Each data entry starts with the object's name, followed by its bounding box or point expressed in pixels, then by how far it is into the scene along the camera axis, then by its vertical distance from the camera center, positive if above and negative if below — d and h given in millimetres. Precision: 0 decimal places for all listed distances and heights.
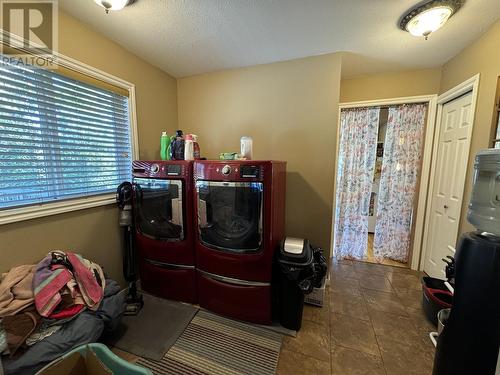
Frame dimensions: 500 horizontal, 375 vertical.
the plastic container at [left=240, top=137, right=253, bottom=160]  1901 +170
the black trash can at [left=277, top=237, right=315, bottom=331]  1537 -861
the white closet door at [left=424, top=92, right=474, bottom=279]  1891 -103
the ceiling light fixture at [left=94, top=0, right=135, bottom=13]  1312 +1039
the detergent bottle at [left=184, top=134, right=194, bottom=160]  1886 +145
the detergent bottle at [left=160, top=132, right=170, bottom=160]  2023 +175
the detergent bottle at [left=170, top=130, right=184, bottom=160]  1968 +158
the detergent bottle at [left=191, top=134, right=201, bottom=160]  1937 +136
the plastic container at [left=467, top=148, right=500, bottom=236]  1125 -126
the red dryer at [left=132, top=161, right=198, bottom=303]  1688 -540
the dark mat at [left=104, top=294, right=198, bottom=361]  1454 -1307
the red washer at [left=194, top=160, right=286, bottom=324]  1483 -514
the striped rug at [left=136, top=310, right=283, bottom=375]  1321 -1315
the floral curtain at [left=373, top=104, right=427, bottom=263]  2422 -125
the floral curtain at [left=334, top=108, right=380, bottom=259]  2592 -128
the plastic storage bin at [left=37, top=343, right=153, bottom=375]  843 -889
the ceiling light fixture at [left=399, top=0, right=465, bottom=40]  1308 +1057
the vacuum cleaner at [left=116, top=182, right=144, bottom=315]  1787 -723
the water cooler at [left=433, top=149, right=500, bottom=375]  905 -651
